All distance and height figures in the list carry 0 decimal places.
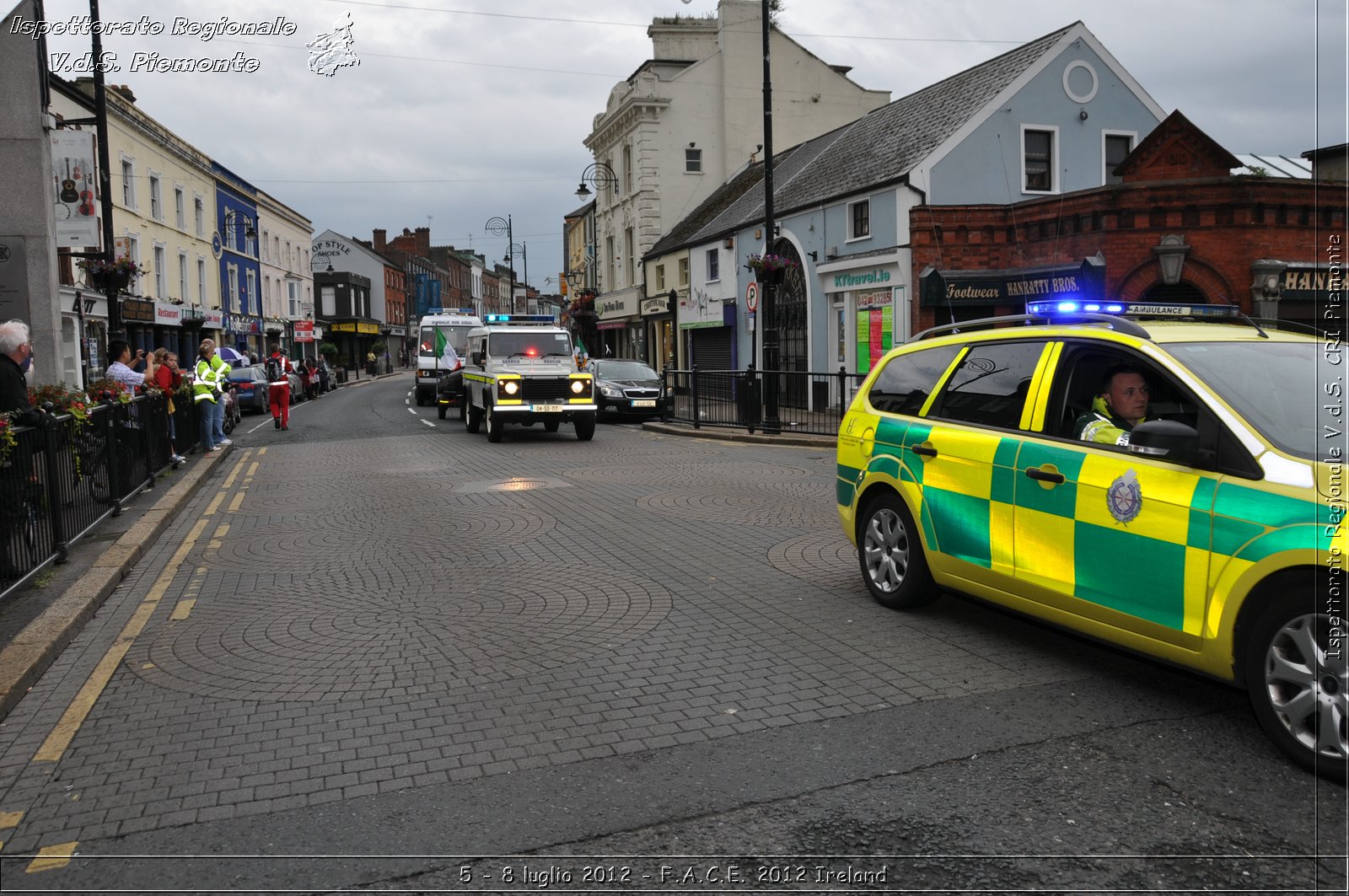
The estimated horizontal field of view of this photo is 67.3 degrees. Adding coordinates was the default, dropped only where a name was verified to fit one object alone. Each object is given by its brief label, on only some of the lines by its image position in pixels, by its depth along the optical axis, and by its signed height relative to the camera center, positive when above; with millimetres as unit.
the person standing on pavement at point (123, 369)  14617 +333
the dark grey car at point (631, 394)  24781 -402
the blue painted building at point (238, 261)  44625 +5962
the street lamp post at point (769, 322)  18984 +1036
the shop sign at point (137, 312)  32344 +2628
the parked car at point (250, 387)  30538 +44
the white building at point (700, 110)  40531 +10795
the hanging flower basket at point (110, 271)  20156 +2427
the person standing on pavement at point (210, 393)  17781 -55
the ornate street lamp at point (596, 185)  36375 +8616
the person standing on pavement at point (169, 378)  15632 +193
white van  32938 +1244
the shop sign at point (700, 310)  33531 +2257
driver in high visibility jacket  5020 -230
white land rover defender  19078 +6
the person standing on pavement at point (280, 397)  23938 -223
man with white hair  7773 +219
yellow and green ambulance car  3859 -585
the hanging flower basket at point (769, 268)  20078 +2114
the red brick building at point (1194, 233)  19297 +2508
